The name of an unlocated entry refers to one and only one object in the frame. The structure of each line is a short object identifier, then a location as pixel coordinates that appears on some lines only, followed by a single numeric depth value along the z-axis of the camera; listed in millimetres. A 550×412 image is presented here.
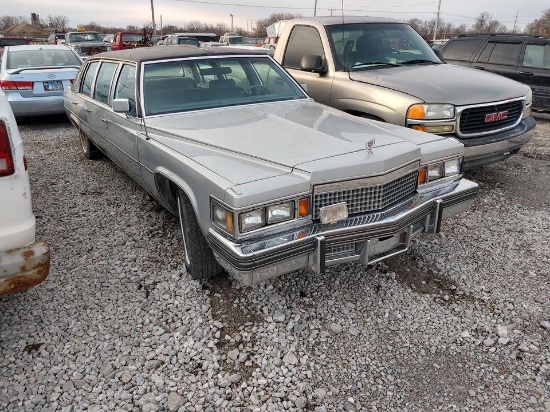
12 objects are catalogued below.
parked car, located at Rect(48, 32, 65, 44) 26059
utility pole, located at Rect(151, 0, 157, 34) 40875
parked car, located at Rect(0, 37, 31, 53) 19020
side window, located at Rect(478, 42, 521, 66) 8680
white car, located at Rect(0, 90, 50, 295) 2322
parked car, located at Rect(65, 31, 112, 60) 18531
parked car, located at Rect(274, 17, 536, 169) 4590
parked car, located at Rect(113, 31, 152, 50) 21703
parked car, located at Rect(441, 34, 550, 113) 8477
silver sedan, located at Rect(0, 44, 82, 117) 8086
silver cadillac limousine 2615
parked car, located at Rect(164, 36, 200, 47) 21441
